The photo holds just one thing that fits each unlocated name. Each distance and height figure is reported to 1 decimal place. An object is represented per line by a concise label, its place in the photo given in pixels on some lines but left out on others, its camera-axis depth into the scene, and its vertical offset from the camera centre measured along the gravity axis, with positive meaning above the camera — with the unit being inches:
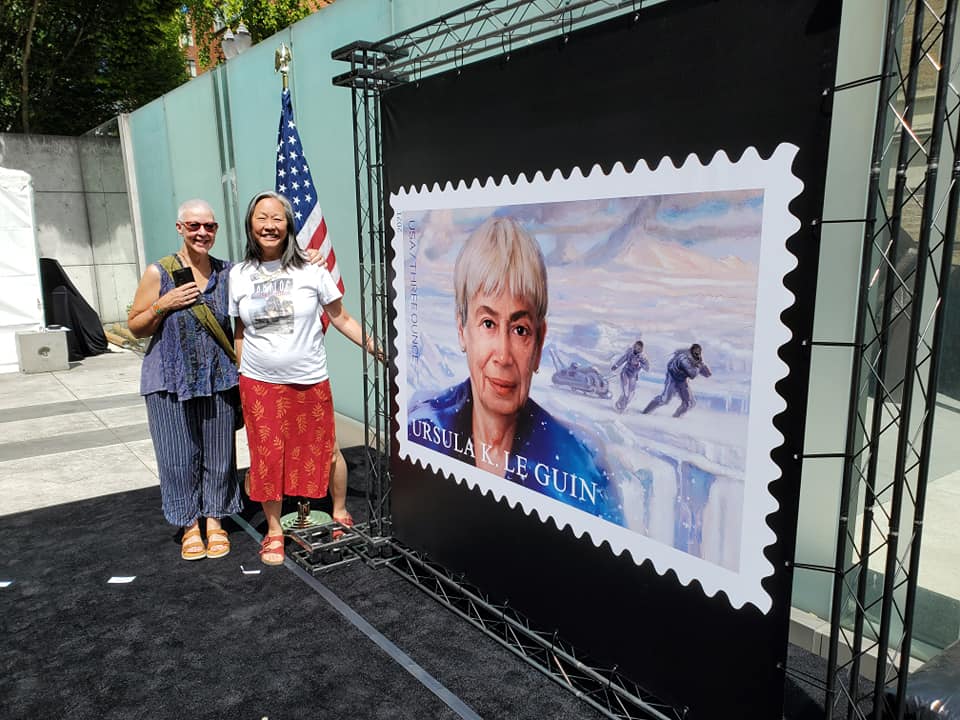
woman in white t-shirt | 133.0 -20.2
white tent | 341.4 -6.3
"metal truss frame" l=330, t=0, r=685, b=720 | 98.7 -60.4
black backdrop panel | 69.2 +12.4
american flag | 178.9 +15.6
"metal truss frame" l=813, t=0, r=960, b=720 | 63.6 -11.0
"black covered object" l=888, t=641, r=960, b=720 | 77.1 -49.9
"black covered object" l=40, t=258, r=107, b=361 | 402.9 -35.3
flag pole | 158.2 -60.6
